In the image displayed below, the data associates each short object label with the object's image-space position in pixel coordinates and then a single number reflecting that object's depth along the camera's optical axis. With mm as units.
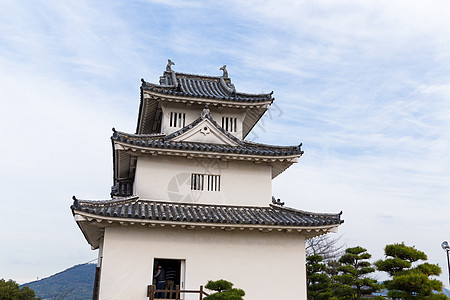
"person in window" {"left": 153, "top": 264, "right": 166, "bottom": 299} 15030
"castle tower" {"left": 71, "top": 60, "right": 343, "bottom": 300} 13852
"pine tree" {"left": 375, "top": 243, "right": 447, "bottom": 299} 12766
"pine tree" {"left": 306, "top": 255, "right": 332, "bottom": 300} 20392
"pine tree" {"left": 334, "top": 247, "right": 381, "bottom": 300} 19719
